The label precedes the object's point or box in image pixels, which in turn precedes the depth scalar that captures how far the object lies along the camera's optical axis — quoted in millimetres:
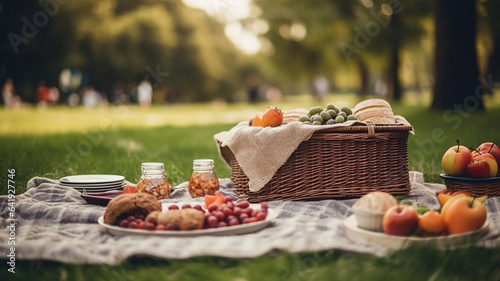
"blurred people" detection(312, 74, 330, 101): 32781
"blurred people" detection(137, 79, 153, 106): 32938
